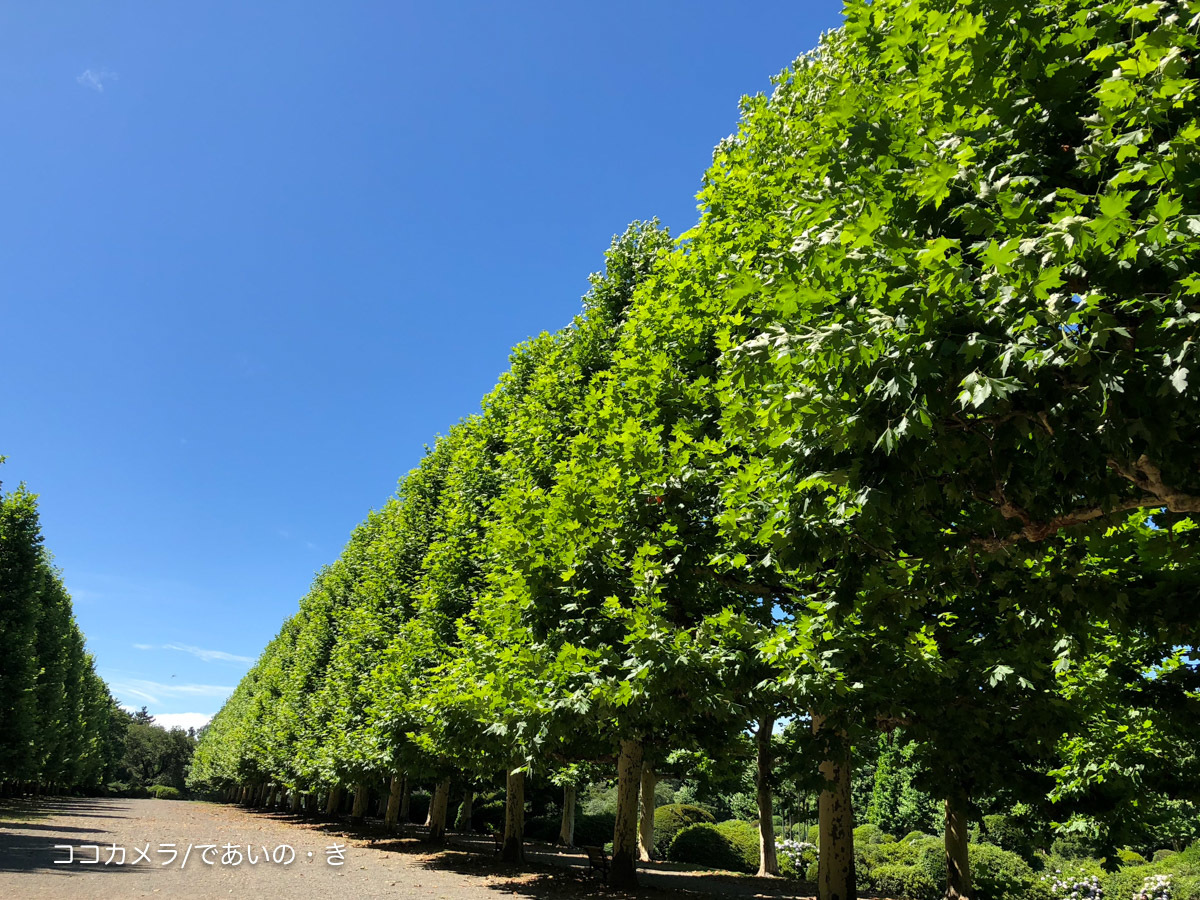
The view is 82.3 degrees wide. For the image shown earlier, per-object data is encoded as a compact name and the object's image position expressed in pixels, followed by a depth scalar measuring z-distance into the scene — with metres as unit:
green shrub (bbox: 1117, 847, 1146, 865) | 35.34
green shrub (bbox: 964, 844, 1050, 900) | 19.91
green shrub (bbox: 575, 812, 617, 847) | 37.91
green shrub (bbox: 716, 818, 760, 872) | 31.23
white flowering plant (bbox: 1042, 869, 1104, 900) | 22.45
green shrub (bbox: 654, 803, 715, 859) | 38.06
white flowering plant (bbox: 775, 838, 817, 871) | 29.36
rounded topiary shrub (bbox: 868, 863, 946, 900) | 24.09
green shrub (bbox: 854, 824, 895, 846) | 40.88
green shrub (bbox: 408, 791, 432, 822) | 53.68
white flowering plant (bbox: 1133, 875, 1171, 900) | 22.20
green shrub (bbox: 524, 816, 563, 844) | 39.88
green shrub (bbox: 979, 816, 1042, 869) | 30.40
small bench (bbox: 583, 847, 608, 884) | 16.55
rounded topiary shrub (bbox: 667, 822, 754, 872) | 30.34
